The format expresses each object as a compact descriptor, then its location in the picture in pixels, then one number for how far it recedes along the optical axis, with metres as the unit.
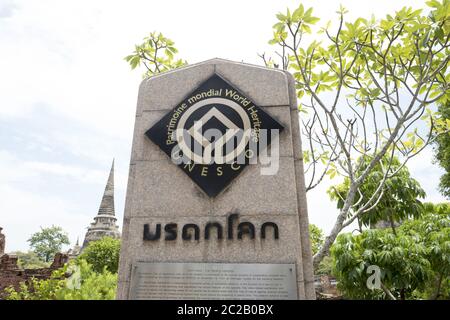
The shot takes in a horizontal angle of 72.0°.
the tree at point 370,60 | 5.25
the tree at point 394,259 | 6.79
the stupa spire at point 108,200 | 36.47
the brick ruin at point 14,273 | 14.77
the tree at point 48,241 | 52.31
